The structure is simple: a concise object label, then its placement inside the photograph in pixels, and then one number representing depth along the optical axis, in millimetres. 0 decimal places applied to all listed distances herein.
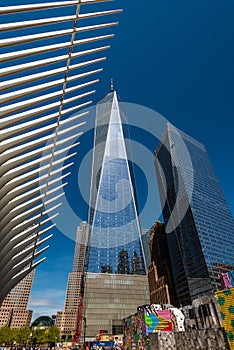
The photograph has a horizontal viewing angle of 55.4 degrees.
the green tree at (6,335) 81875
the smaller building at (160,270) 117431
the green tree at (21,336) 83625
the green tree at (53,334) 87125
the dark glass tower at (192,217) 111125
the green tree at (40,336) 86062
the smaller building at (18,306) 137000
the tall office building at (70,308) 162625
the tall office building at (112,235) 97688
